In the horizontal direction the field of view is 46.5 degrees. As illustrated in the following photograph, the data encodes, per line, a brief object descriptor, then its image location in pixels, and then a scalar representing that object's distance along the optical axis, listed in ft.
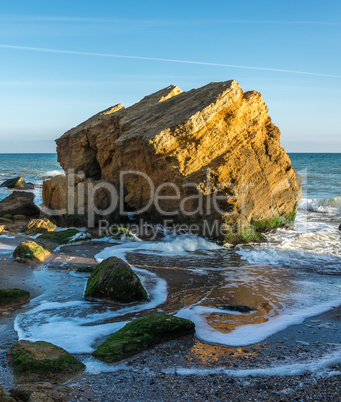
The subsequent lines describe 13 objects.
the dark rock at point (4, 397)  11.04
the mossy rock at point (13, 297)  20.19
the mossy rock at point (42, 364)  13.38
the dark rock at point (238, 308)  20.20
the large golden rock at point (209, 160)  34.09
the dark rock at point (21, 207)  47.88
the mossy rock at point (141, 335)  15.01
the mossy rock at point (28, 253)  28.71
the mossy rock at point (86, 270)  26.70
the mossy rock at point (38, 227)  39.04
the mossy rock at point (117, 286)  21.24
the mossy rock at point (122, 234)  37.70
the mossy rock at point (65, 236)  35.65
